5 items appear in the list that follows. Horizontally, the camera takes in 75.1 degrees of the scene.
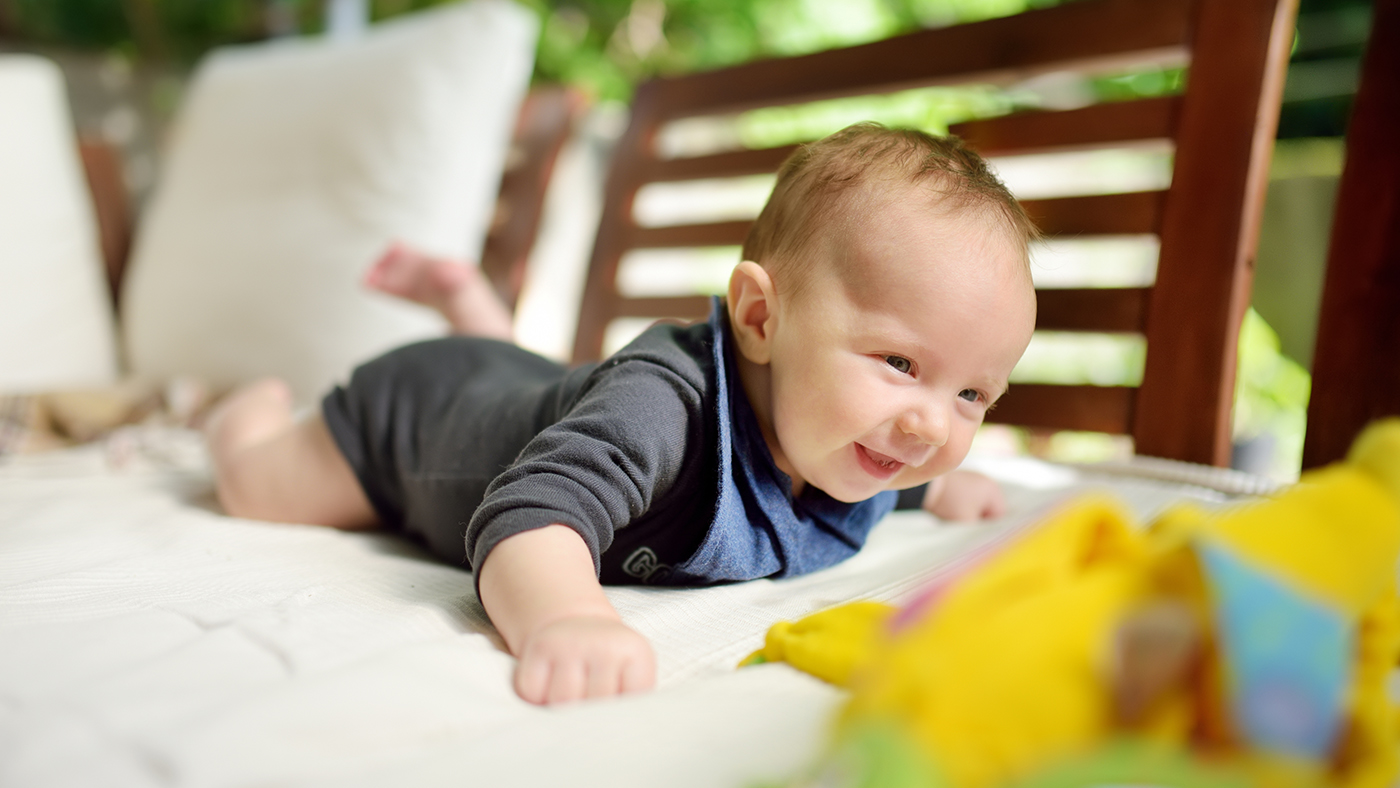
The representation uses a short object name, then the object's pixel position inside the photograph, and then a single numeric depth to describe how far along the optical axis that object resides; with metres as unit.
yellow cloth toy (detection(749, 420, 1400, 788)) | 0.32
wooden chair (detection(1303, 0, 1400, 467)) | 0.91
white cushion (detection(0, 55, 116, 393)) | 1.57
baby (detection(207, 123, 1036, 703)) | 0.59
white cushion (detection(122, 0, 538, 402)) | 1.51
